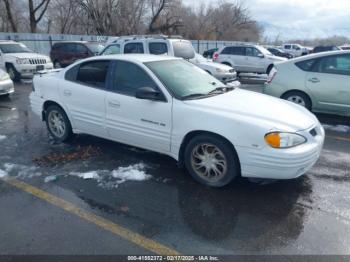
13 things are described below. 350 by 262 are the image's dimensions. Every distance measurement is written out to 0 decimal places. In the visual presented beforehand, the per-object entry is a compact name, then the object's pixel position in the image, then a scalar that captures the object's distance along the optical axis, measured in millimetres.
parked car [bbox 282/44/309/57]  36500
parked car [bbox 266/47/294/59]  26303
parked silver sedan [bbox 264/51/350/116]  6812
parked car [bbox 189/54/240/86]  12000
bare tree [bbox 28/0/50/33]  32138
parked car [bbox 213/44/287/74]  15734
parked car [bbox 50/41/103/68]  17297
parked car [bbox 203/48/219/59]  29425
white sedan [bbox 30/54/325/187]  3662
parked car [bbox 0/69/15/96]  9859
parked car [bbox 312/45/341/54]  23866
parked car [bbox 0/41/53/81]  13883
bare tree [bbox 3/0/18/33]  30344
